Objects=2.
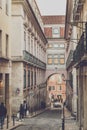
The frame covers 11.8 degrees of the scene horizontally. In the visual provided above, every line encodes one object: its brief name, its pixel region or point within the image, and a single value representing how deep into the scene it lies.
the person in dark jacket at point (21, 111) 36.22
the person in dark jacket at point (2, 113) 26.39
